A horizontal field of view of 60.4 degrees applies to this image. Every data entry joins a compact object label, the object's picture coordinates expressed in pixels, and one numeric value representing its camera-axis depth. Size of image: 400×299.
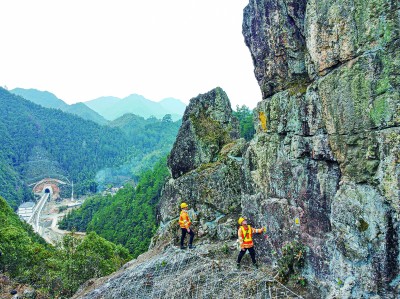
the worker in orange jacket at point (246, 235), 9.80
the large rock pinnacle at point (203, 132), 15.36
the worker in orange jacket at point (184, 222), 12.04
